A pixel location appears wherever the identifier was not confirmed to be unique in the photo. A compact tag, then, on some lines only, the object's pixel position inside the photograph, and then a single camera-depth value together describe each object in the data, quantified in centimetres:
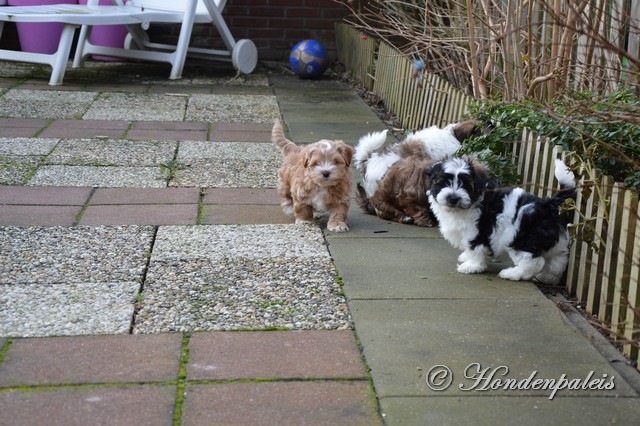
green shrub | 480
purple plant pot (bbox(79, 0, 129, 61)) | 1303
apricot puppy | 568
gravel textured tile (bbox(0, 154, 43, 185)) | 677
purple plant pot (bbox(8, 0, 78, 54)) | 1257
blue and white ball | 1252
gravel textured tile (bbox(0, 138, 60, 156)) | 766
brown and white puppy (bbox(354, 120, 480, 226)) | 596
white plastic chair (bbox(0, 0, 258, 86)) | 1058
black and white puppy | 466
